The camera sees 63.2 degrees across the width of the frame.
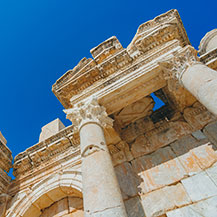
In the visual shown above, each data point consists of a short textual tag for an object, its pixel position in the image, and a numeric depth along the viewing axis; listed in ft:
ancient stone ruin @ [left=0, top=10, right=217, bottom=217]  13.35
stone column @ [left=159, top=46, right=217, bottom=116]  11.76
